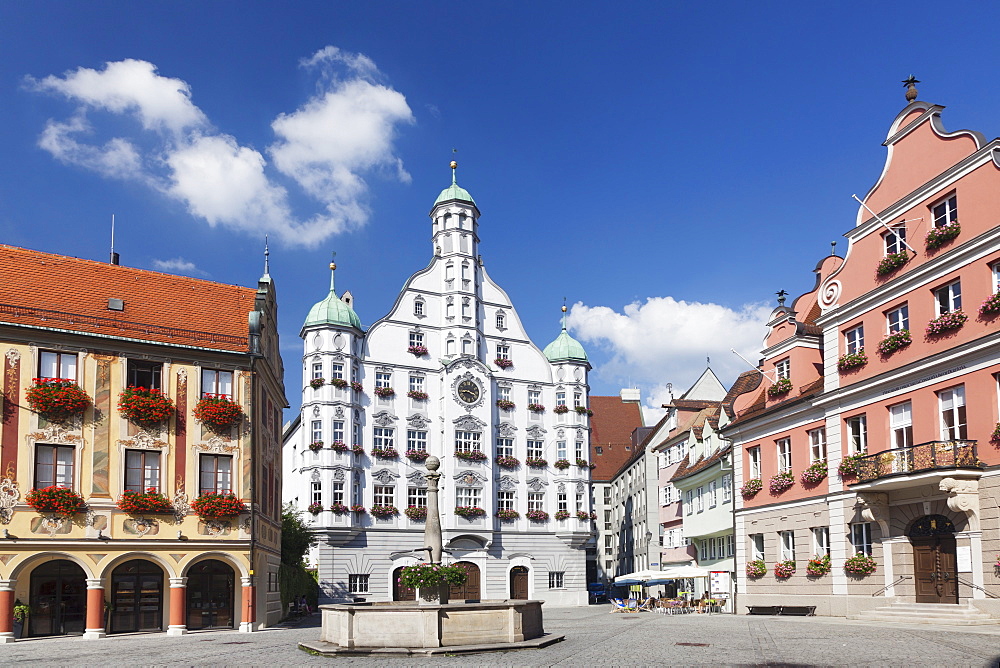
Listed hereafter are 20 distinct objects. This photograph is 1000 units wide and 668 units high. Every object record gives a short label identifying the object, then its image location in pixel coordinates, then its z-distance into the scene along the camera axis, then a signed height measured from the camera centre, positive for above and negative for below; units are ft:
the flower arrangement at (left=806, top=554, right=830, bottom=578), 112.78 -10.16
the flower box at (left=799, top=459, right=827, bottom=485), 116.06 +0.72
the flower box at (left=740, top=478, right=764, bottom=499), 130.62 -0.92
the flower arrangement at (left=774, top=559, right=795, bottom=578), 120.47 -11.03
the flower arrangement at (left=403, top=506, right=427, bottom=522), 202.90 -5.39
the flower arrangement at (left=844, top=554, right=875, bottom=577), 104.83 -9.43
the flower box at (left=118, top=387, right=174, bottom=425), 112.06 +9.96
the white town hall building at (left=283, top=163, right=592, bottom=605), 197.57 +10.82
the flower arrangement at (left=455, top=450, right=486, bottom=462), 207.92 +6.60
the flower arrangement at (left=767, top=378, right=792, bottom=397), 127.95 +12.21
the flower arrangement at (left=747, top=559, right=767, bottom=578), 127.34 -11.59
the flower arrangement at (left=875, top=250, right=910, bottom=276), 104.63 +23.39
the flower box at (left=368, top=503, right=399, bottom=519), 198.80 -4.60
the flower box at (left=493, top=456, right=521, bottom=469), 213.46 +5.09
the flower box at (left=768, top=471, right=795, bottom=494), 123.03 -0.28
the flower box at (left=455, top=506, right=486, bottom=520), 204.85 -5.45
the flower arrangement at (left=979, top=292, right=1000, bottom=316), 89.04 +15.64
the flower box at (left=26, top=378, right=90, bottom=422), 107.45 +10.61
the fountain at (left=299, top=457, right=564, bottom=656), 68.03 -10.06
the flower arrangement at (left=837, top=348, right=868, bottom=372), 109.91 +13.41
